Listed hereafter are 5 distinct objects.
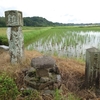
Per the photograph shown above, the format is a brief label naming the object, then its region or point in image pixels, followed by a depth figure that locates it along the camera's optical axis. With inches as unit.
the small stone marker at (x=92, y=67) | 68.2
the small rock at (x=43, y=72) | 67.3
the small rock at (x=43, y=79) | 65.9
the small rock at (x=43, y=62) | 66.6
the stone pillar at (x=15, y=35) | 87.3
